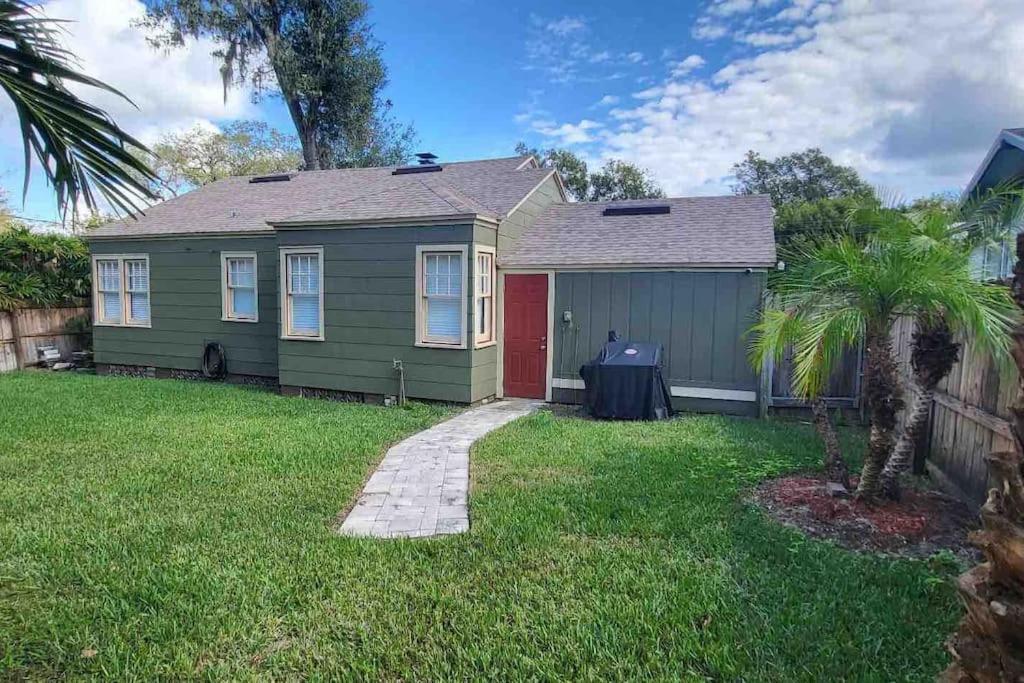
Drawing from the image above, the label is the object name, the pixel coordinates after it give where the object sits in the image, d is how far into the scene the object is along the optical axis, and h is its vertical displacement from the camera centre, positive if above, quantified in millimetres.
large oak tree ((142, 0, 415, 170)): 15933 +7178
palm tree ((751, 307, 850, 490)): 4282 -483
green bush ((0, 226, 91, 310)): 11945 +517
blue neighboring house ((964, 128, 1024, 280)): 6055 +1832
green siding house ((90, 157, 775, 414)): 8430 +226
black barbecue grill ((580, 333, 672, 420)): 7784 -1123
